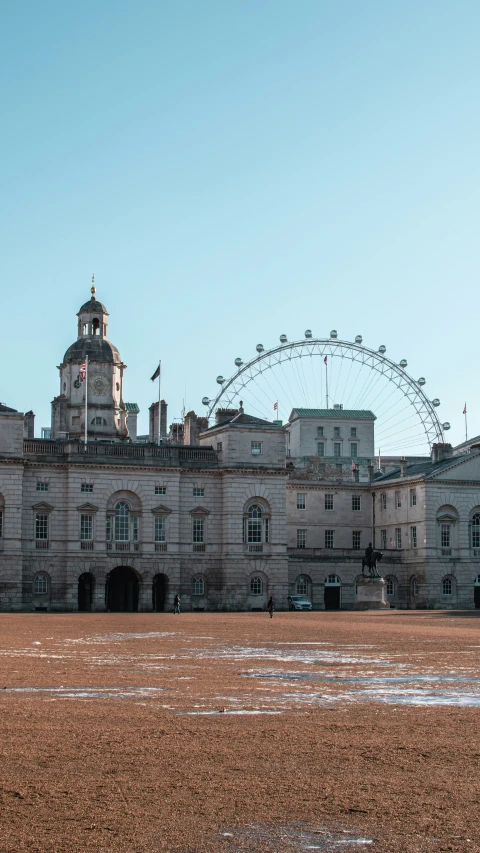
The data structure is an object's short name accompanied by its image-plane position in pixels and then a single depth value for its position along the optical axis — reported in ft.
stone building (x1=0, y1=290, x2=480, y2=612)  271.69
